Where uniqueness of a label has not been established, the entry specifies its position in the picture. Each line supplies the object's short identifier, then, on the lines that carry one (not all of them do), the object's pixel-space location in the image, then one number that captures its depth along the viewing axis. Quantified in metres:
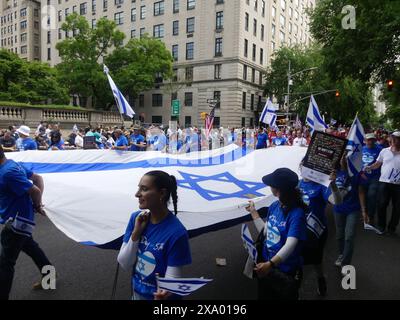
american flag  18.19
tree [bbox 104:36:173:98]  41.81
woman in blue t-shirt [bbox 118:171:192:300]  2.46
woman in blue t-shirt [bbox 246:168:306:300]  2.94
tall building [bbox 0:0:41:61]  77.50
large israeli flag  3.47
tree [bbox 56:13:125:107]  41.06
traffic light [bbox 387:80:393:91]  14.47
